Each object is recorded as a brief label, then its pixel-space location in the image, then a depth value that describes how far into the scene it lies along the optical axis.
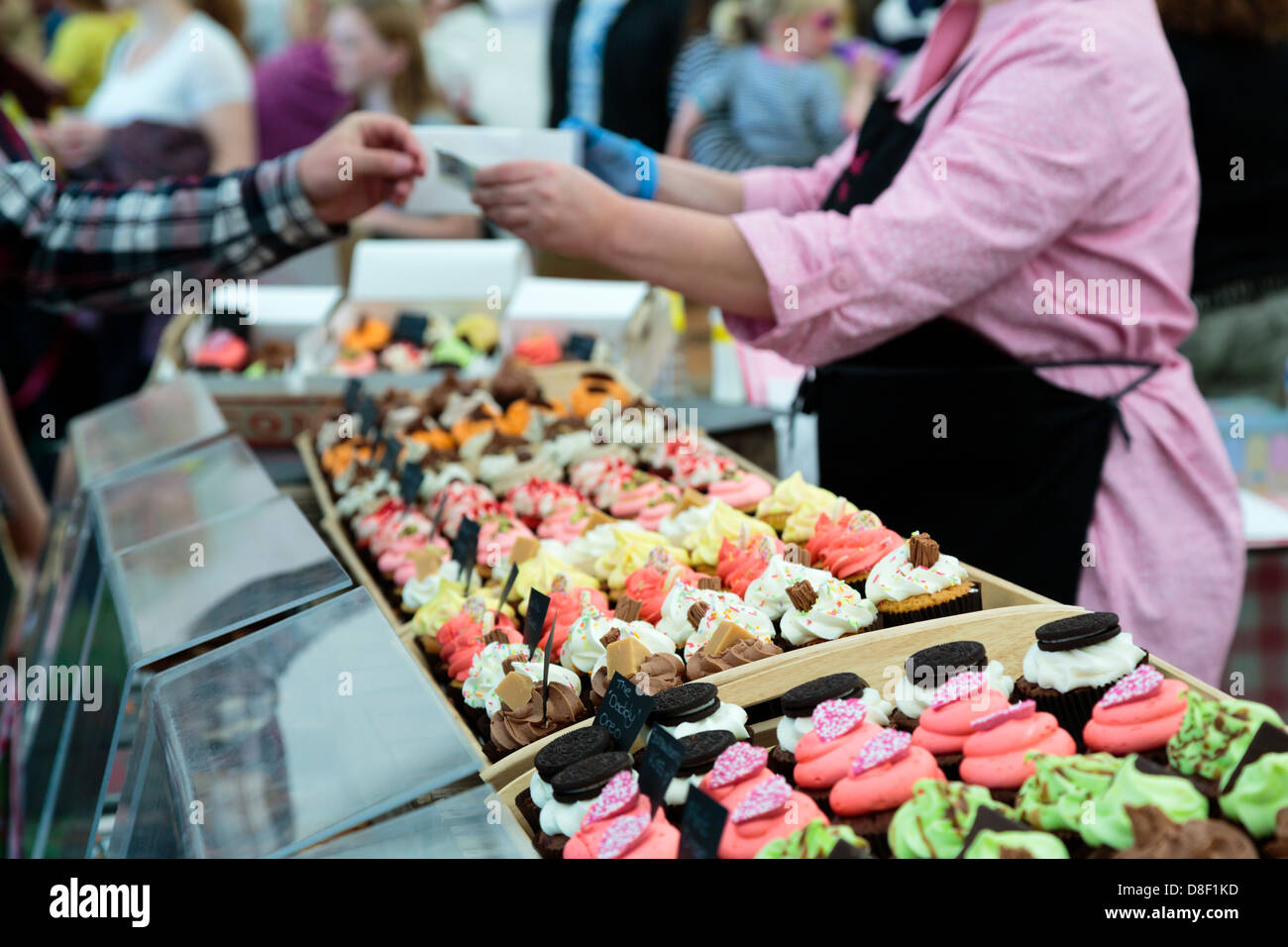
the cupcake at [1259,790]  1.17
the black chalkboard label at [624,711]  1.45
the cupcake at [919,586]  1.75
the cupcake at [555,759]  1.44
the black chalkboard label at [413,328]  4.64
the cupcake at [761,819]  1.26
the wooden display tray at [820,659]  1.57
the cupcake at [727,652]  1.66
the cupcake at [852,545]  1.90
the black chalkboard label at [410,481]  2.68
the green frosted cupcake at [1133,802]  1.18
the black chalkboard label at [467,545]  2.23
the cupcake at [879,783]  1.32
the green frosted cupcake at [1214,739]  1.24
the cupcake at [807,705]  1.47
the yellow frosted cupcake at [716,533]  2.16
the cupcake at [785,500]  2.27
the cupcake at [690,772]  1.40
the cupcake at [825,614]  1.73
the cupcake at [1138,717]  1.34
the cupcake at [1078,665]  1.47
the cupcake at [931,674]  1.49
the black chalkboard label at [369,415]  3.23
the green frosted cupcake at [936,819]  1.20
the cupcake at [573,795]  1.37
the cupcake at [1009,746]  1.33
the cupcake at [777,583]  1.84
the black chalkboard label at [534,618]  1.76
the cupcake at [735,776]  1.34
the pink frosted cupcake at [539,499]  2.57
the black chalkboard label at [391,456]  2.88
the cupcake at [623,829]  1.27
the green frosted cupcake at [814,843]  1.18
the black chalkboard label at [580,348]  4.17
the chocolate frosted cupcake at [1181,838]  1.13
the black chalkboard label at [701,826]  1.19
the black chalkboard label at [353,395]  3.41
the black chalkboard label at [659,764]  1.31
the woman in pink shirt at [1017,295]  2.04
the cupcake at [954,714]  1.40
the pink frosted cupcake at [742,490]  2.44
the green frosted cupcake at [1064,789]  1.22
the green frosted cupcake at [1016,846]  1.13
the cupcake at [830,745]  1.38
